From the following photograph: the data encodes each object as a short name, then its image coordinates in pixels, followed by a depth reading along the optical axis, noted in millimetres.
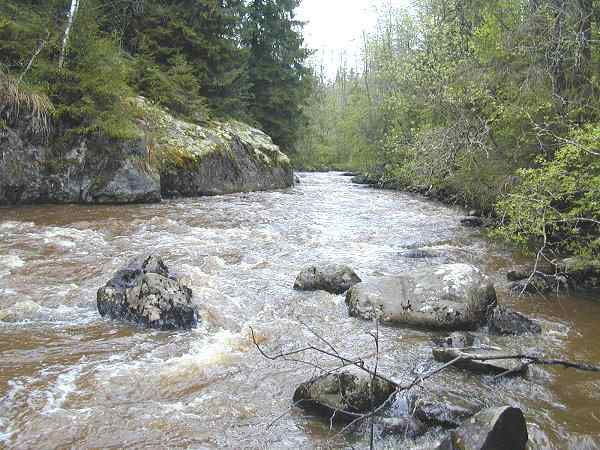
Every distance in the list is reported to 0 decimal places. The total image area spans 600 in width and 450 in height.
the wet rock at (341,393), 3871
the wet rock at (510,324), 5625
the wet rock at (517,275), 7621
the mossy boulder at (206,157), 15156
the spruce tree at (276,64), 25797
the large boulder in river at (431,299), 5879
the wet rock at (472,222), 12781
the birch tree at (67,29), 12359
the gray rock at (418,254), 9023
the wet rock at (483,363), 4508
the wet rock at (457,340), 5203
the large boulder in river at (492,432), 3248
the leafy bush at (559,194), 6285
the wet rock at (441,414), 3712
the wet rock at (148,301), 5504
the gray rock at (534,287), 7105
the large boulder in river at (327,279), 6953
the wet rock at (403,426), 3633
